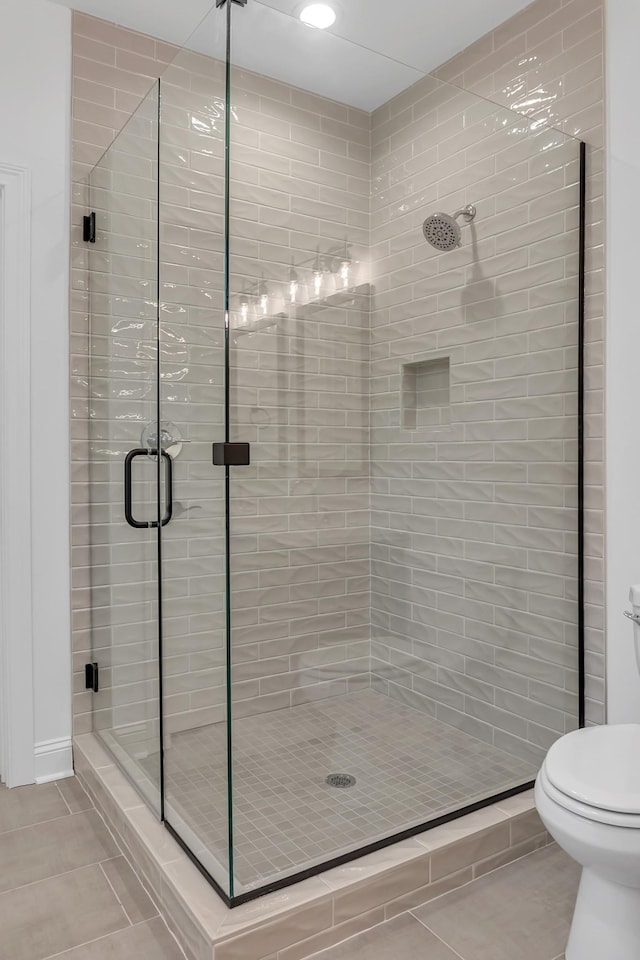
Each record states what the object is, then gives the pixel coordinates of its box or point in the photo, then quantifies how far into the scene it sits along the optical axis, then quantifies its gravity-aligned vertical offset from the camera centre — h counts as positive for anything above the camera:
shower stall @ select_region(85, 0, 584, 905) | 1.54 +0.04
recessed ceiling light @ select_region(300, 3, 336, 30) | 2.24 +1.56
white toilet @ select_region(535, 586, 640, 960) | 1.27 -0.73
